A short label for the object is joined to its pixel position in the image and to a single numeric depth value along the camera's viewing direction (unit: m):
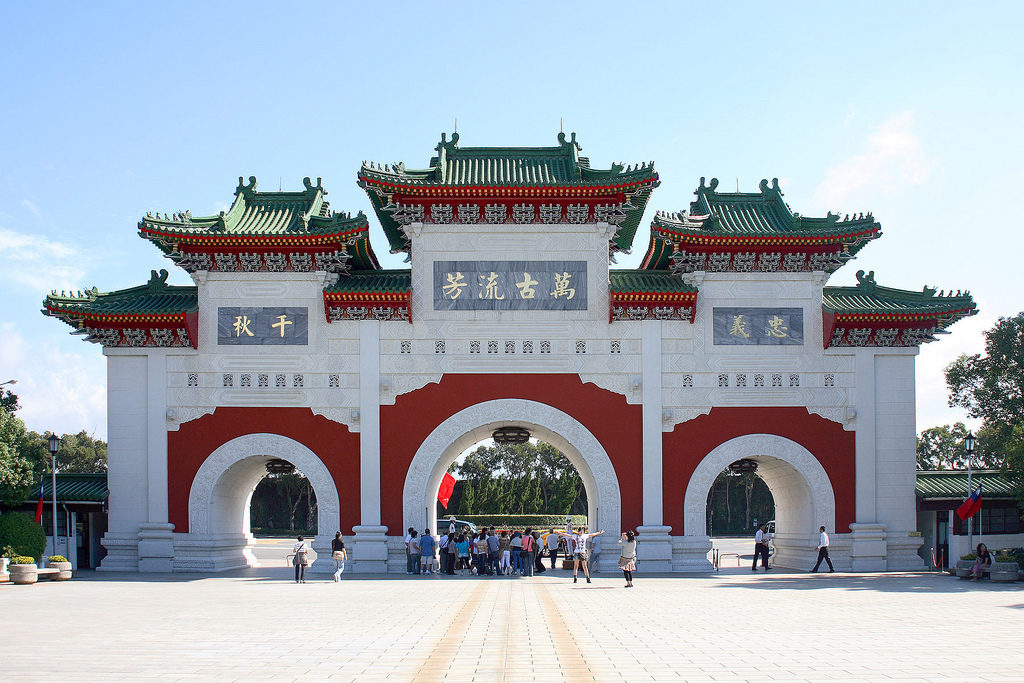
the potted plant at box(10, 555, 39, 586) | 21.17
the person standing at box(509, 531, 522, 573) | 22.97
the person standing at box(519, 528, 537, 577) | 23.00
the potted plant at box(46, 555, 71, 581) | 22.06
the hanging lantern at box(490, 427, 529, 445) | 25.56
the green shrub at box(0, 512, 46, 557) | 22.52
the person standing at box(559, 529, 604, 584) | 21.16
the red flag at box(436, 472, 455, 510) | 35.38
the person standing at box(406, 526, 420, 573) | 22.81
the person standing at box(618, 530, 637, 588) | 19.80
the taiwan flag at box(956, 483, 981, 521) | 22.88
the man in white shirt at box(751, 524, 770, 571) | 24.86
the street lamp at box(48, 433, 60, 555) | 23.64
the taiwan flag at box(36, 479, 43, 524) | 24.13
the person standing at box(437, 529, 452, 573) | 23.58
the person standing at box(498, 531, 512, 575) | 23.47
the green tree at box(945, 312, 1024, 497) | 33.81
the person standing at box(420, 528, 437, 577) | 22.48
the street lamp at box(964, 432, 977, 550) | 22.76
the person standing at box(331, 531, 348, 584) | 21.17
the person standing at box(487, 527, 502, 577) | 23.11
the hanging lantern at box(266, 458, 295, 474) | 25.22
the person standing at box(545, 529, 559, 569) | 25.34
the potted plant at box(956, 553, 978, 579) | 20.94
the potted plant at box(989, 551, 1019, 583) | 20.02
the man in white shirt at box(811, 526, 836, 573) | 22.83
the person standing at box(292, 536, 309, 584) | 21.39
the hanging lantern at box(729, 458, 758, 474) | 25.30
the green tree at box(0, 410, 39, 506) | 22.69
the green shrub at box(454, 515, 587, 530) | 46.62
